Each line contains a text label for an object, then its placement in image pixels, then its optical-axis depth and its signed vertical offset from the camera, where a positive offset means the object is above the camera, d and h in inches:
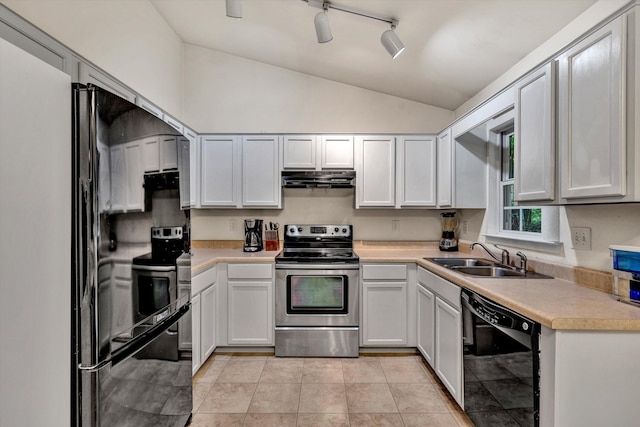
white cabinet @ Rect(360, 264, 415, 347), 110.6 -34.3
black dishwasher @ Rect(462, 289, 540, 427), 50.6 -29.6
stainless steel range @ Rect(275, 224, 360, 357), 108.8 -34.4
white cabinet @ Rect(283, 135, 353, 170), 124.4 +24.4
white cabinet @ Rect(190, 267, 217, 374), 91.0 -33.2
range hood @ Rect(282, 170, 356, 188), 121.7 +13.5
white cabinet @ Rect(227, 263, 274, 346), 110.2 -34.0
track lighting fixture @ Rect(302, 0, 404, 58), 80.0 +48.3
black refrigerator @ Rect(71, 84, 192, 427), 41.6 -7.4
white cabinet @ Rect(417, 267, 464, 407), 76.9 -33.9
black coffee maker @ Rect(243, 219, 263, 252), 125.6 -9.4
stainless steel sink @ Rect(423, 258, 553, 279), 80.4 -17.1
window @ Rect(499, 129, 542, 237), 95.7 +4.5
